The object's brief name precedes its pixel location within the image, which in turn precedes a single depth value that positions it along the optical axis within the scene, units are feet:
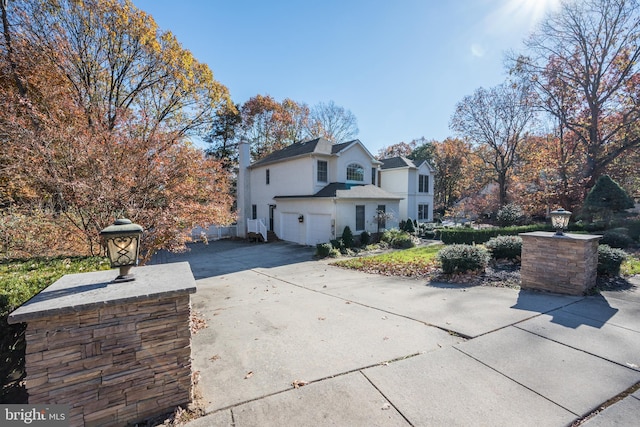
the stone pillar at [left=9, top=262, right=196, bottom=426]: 7.60
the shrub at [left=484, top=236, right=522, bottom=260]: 30.22
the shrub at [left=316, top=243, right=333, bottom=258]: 43.78
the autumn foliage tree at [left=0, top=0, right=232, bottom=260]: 20.58
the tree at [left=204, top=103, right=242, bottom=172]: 96.78
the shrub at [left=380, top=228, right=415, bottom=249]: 52.68
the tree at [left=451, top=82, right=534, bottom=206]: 72.18
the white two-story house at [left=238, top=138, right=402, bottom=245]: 54.03
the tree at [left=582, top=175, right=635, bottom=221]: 46.70
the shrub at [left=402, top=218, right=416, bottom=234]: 67.93
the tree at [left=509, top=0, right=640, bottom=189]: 54.29
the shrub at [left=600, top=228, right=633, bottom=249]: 34.27
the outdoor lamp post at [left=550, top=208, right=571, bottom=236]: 21.31
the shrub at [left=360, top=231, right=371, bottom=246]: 53.06
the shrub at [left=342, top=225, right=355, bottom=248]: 49.19
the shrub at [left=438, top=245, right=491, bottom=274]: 26.43
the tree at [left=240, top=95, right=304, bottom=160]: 100.07
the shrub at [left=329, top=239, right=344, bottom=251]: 47.64
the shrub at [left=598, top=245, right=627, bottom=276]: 23.06
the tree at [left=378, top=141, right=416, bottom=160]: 135.74
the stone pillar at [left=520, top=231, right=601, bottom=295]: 19.97
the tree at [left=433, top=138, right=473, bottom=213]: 109.04
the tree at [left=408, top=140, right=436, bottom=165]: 119.65
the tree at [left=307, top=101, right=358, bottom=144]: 110.83
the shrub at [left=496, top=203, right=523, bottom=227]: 61.93
